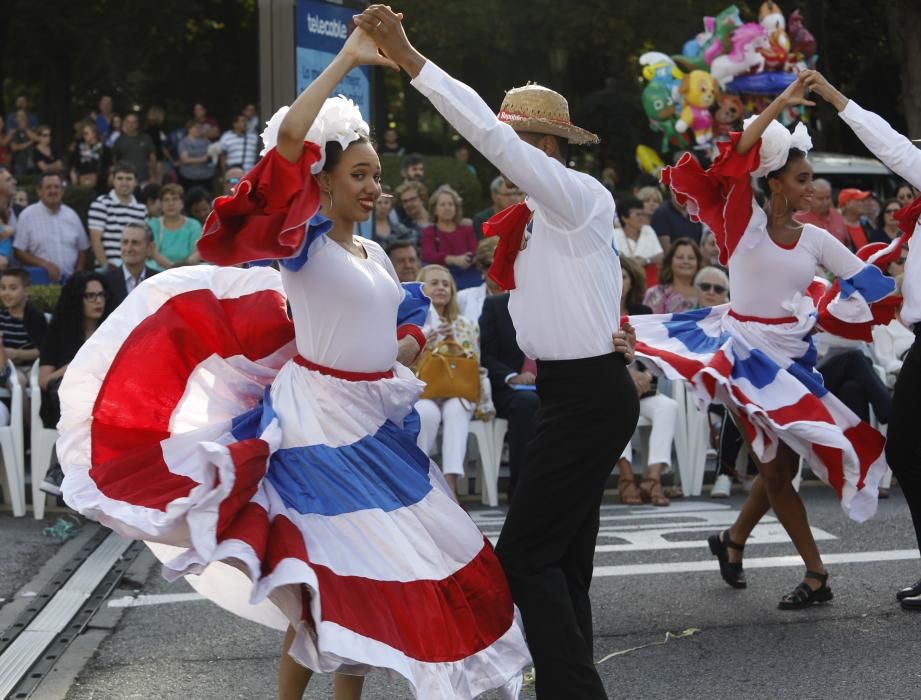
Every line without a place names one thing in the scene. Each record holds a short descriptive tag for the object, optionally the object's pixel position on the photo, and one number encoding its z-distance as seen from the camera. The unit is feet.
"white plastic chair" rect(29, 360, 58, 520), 58.65
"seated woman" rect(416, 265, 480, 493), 59.52
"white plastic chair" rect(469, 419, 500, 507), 61.05
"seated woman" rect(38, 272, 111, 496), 59.88
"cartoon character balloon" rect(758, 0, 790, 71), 103.86
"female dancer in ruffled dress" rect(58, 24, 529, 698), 27.04
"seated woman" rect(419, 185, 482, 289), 74.74
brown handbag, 60.44
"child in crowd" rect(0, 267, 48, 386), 63.77
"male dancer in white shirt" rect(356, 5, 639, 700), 29.45
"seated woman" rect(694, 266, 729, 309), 62.54
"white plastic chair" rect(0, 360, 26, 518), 58.18
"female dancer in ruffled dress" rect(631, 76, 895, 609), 40.96
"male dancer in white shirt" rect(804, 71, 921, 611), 39.50
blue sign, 61.93
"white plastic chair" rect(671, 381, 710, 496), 64.18
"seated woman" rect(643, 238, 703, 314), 67.26
